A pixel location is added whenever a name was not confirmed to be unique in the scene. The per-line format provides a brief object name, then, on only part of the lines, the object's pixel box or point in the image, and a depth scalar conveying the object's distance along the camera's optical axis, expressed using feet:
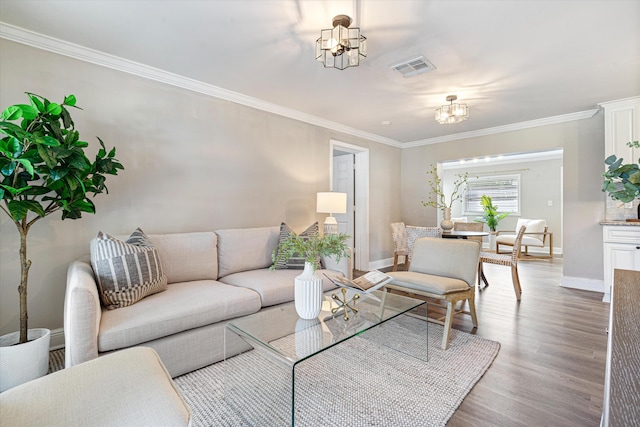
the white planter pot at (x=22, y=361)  5.57
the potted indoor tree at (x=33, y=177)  5.62
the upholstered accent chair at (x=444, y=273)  7.94
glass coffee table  5.08
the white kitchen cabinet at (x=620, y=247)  10.96
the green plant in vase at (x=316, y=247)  6.19
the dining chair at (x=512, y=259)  11.78
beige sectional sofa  5.28
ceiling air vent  8.67
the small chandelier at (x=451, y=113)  11.11
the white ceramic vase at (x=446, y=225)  13.78
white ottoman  2.96
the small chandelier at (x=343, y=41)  6.54
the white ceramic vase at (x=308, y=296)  6.04
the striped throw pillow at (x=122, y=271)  6.31
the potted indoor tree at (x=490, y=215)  25.27
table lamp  12.94
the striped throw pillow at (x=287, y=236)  9.87
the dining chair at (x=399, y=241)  15.15
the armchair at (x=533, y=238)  21.86
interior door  17.74
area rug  5.29
